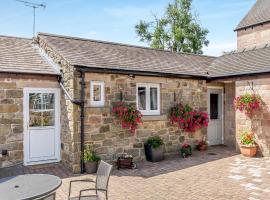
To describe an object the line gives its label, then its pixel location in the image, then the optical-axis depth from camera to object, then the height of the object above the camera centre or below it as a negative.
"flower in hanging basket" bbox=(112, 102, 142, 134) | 8.30 -0.31
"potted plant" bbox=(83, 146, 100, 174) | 7.50 -1.68
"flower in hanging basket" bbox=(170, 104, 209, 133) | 9.82 -0.48
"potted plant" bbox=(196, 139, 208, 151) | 10.73 -1.70
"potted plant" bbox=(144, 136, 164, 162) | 8.92 -1.57
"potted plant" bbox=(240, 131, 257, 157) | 9.63 -1.51
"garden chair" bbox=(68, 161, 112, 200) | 4.21 -1.29
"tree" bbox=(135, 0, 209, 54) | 29.55 +9.06
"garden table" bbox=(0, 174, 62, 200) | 3.36 -1.19
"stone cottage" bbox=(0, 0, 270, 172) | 7.83 +0.46
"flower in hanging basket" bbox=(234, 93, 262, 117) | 9.62 +0.11
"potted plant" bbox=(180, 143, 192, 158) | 9.71 -1.74
